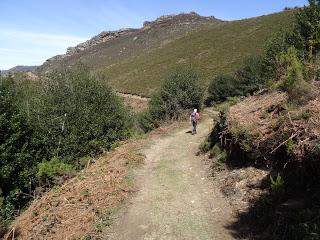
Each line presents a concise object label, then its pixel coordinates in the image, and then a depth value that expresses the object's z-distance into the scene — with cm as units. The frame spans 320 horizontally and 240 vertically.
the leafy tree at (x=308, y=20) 1696
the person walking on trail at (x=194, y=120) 1390
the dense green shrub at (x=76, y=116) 1438
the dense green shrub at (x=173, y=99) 1749
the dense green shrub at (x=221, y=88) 2386
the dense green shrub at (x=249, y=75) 2190
